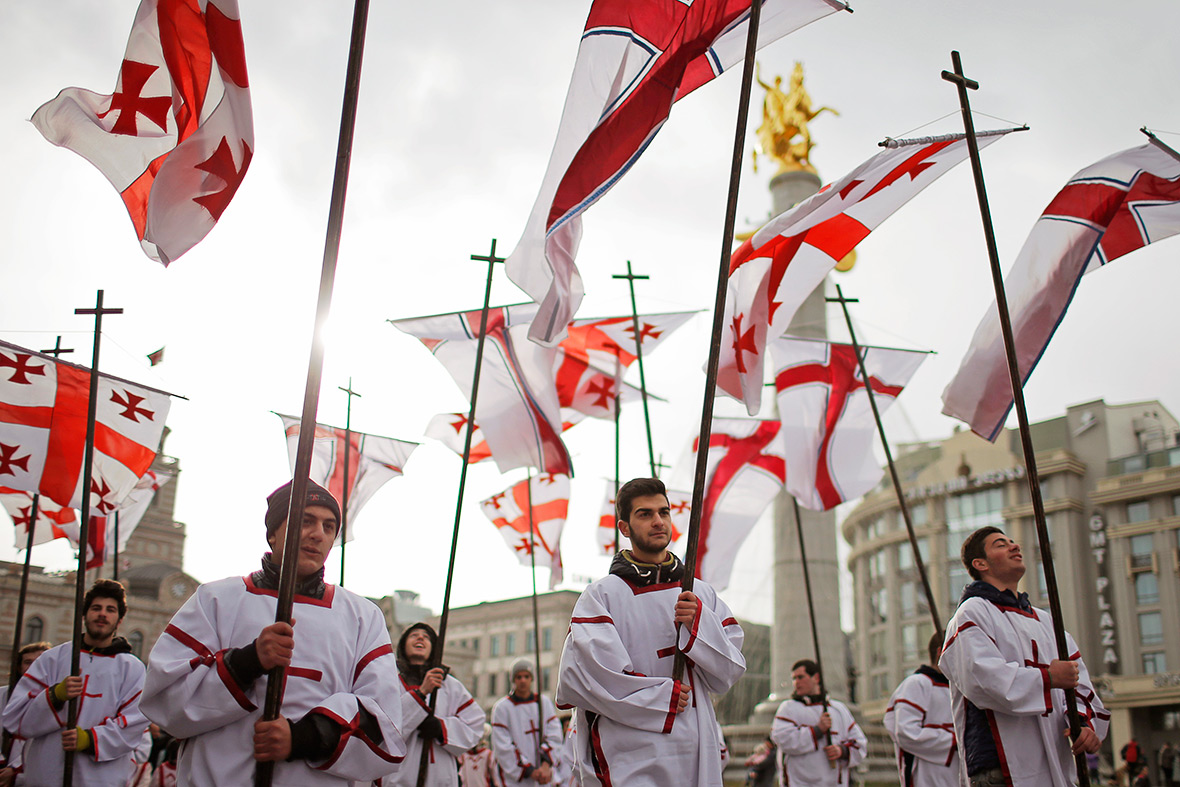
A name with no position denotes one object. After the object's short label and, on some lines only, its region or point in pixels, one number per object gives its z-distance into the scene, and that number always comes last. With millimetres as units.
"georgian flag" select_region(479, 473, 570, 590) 18062
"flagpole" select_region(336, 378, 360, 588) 12094
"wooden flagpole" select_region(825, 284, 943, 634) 11591
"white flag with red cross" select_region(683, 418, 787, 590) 16672
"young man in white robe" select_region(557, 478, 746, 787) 4938
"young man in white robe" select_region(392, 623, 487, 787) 8734
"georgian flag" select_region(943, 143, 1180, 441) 7719
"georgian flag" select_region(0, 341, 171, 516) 10211
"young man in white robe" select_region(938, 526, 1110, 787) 5633
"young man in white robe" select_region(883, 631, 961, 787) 9219
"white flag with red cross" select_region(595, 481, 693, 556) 18406
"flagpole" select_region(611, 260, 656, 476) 12402
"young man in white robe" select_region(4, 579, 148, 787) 7638
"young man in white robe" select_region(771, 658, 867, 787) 11539
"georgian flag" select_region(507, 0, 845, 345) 6508
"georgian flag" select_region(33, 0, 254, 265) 5848
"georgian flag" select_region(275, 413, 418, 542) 14891
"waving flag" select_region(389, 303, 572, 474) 13023
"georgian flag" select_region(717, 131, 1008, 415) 8227
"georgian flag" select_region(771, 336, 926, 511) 13398
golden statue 35625
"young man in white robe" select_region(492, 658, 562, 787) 13555
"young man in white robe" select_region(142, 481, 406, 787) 4102
